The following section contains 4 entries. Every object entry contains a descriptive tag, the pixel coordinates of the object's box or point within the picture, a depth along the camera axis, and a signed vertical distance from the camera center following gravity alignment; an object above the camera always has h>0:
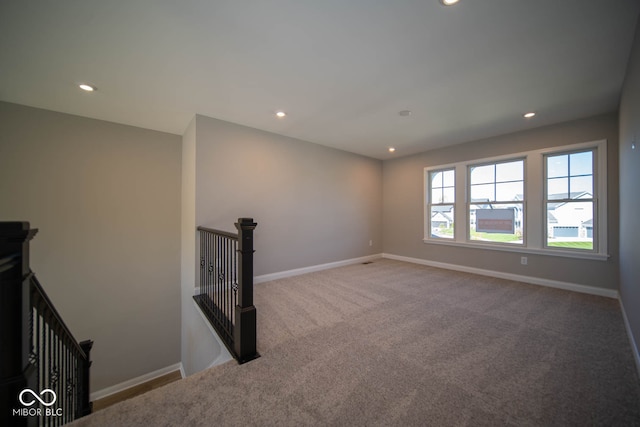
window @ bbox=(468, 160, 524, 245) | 3.97 +0.22
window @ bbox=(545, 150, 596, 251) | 3.35 +0.22
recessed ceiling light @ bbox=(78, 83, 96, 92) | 2.51 +1.36
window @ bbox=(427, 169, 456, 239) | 4.77 +0.24
